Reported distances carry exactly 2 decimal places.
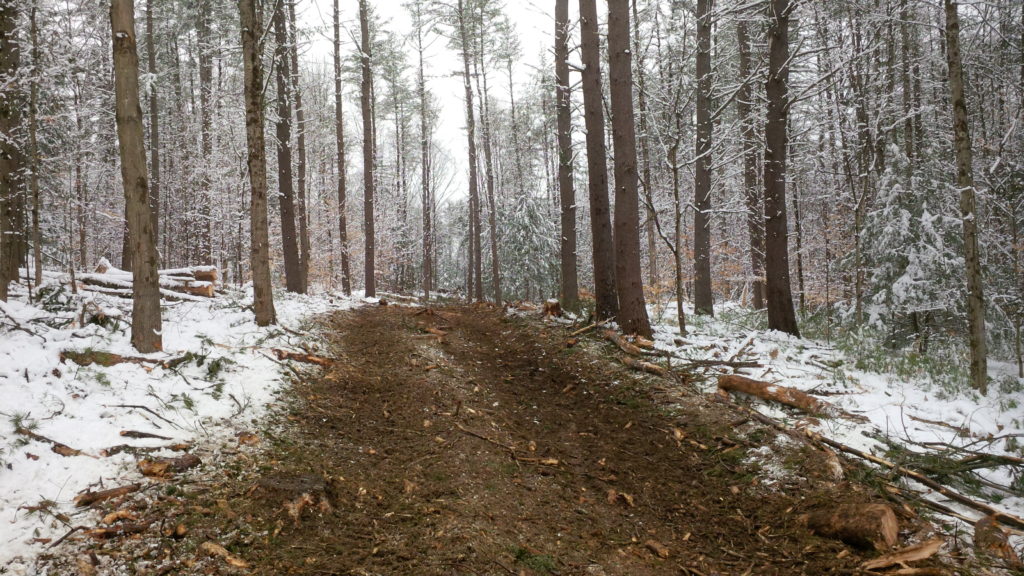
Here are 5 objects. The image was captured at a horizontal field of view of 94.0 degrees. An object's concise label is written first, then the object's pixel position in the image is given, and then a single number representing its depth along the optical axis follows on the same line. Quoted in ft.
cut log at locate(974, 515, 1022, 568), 9.46
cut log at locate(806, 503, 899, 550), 10.02
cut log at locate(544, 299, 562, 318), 37.22
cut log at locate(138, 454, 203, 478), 11.69
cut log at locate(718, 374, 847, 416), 17.02
